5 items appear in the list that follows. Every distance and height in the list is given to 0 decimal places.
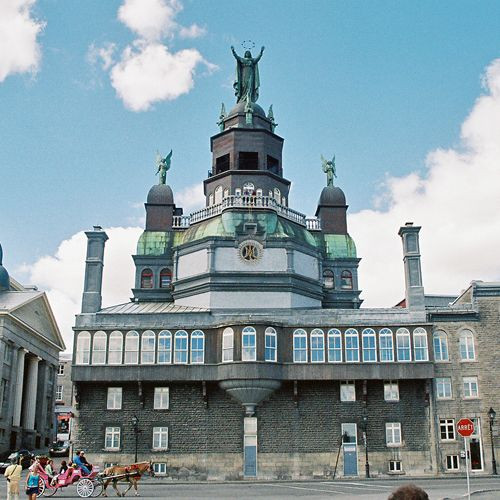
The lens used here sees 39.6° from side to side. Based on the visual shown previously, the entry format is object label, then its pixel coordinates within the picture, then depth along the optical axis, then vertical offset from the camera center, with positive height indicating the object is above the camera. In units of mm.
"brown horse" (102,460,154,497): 29675 -1252
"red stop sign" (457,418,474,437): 22625 +455
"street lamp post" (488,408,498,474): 46584 +915
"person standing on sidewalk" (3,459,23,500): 21641 -1079
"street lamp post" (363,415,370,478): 46197 +404
